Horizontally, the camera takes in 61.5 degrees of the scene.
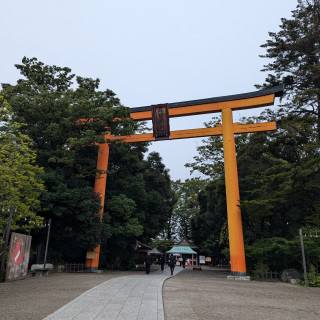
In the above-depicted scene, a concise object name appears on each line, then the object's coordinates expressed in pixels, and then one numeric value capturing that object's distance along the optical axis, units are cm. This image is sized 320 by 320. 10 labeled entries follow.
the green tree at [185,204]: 3804
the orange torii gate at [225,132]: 1464
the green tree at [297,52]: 1681
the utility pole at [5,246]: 980
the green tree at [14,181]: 1036
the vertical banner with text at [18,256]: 1006
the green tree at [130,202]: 1788
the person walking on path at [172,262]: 1694
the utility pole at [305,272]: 1111
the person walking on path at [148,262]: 1640
